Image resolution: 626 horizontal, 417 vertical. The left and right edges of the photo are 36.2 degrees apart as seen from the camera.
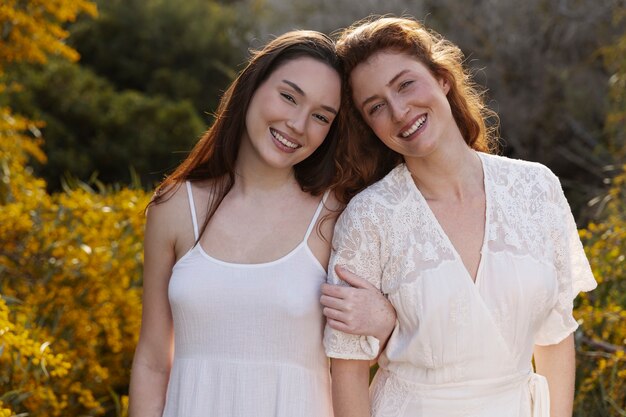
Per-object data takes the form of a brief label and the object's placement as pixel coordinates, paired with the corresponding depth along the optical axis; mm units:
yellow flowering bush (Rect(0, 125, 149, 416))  3822
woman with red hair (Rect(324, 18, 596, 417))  2379
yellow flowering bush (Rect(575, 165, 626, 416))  3291
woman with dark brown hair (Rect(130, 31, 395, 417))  2514
